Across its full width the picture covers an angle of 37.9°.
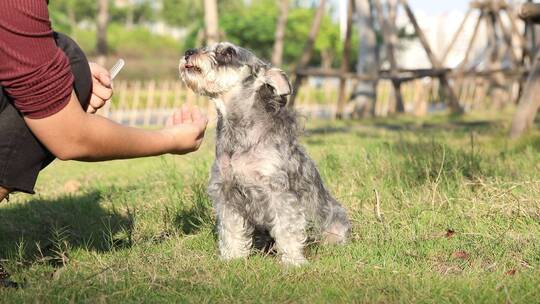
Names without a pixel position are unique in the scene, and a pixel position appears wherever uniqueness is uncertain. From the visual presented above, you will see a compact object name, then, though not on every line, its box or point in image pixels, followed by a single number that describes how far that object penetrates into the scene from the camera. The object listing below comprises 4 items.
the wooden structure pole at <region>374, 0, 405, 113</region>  18.73
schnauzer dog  4.86
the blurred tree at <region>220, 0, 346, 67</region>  52.12
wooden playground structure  17.69
